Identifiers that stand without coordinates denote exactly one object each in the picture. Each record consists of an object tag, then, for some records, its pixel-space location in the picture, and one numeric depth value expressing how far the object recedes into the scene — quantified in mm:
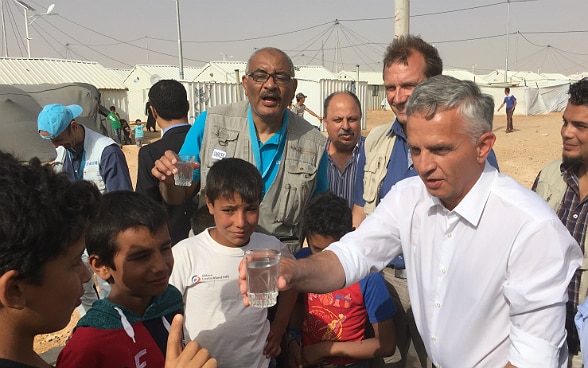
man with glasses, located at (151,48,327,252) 3160
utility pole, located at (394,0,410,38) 6410
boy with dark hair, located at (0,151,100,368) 1255
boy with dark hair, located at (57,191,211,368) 1902
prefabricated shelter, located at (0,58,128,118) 24086
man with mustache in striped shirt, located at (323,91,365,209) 4766
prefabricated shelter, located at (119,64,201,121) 31922
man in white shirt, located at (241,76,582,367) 1680
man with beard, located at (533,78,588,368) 2592
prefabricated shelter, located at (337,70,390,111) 46594
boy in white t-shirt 2572
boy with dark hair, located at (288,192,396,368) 2931
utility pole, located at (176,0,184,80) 23722
